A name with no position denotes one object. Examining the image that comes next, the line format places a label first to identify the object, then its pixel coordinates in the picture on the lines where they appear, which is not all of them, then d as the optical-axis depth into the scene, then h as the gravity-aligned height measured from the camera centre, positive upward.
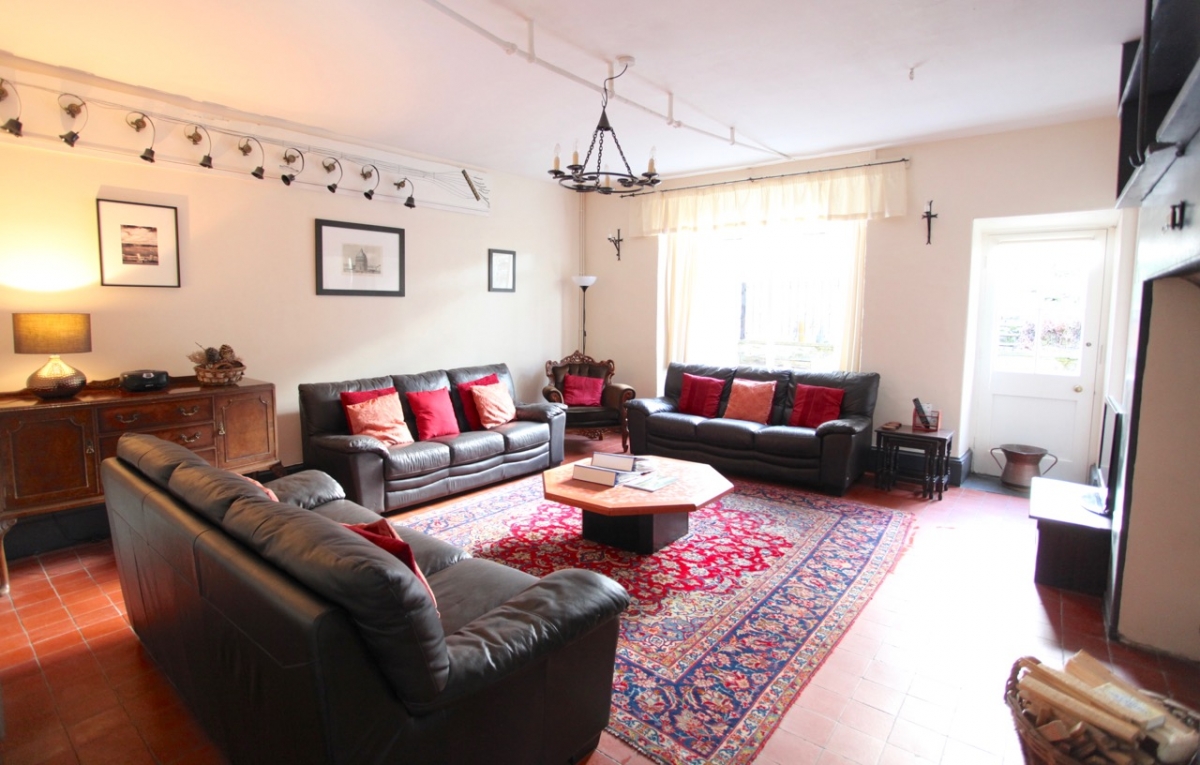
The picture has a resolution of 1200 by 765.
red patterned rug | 2.13 -1.26
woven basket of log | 1.51 -0.97
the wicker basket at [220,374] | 3.75 -0.30
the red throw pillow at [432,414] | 4.64 -0.65
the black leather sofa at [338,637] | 1.33 -0.81
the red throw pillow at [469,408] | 5.07 -0.63
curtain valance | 4.99 +1.26
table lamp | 3.09 -0.10
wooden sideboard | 3.01 -0.60
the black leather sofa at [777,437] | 4.51 -0.79
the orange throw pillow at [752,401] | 5.16 -0.54
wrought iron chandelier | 3.03 +0.81
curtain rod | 5.02 +1.47
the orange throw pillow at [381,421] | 4.30 -0.65
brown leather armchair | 5.84 -0.71
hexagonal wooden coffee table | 3.17 -0.88
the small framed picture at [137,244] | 3.65 +0.50
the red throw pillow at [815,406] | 4.89 -0.54
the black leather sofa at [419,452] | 3.96 -0.86
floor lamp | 6.54 +0.58
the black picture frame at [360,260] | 4.71 +0.56
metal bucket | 4.68 -0.94
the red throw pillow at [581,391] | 6.00 -0.56
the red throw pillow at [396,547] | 1.73 -0.62
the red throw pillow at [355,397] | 4.37 -0.49
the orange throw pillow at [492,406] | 4.99 -0.62
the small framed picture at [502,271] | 5.97 +0.61
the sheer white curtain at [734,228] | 5.14 +1.02
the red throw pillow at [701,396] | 5.47 -0.54
